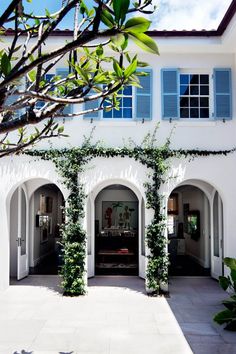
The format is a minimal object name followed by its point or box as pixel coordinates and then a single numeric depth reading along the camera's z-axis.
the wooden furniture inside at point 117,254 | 12.16
